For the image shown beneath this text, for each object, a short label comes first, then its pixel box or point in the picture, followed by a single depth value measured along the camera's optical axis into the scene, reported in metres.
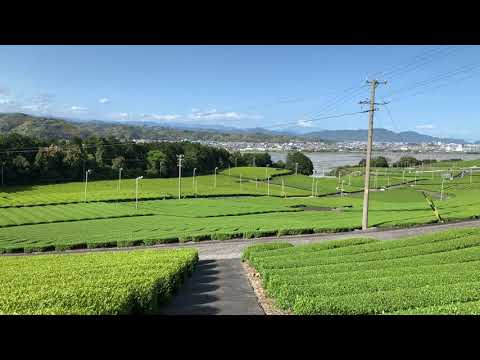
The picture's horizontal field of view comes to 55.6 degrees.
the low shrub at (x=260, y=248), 23.13
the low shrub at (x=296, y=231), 34.28
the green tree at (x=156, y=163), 97.11
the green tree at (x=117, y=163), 91.61
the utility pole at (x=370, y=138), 29.02
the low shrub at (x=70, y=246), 31.88
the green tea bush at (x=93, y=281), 9.04
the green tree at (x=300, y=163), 127.88
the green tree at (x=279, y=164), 127.45
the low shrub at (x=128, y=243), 33.19
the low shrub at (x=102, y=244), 32.78
